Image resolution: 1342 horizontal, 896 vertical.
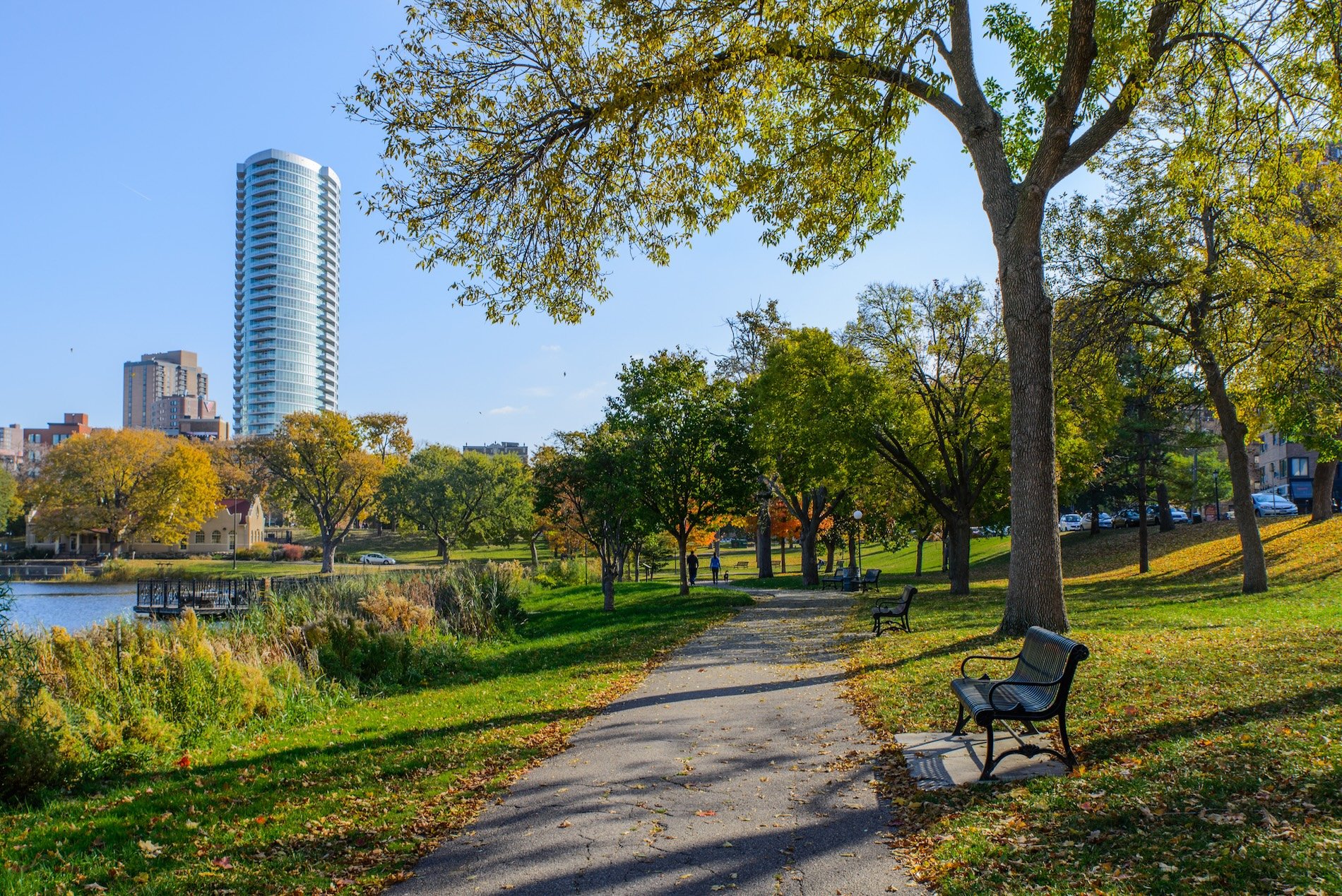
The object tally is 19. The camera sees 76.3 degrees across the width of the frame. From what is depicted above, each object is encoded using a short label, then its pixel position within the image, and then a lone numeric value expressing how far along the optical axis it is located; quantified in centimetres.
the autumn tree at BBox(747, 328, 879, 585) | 2334
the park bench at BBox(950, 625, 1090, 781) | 638
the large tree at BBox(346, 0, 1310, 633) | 1116
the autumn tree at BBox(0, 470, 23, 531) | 6452
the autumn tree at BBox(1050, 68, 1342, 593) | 1279
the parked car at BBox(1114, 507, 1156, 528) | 5199
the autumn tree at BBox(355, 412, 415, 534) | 6406
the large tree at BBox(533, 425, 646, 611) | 2478
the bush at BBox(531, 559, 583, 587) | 4050
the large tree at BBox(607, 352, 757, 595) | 2858
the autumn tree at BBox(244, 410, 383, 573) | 6141
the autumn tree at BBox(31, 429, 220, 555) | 6344
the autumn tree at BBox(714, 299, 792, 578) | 3694
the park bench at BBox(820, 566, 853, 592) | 3024
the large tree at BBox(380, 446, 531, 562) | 6644
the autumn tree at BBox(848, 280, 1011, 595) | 2455
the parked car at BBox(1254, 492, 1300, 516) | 4684
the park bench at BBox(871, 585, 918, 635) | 1516
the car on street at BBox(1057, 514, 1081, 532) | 6262
